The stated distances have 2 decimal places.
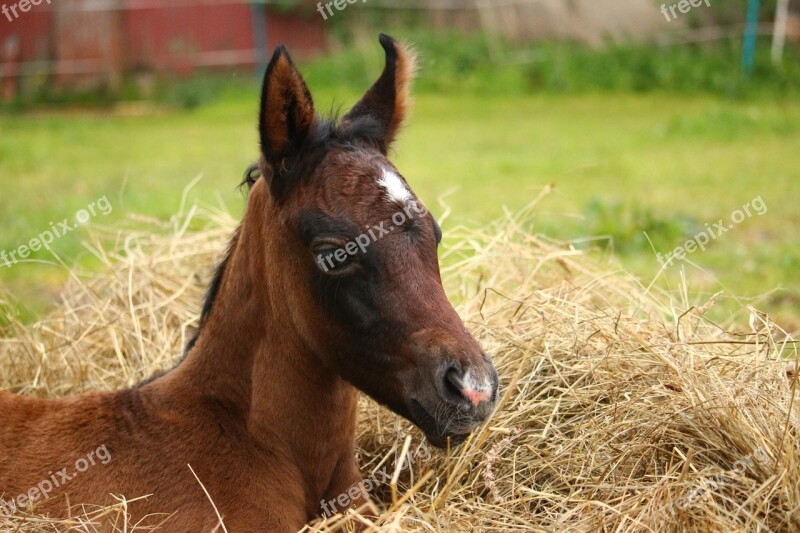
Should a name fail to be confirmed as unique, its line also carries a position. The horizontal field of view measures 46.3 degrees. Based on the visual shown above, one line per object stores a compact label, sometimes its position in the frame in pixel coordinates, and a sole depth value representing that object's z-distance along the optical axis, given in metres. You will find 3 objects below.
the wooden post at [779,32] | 15.98
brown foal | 2.92
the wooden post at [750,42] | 16.03
